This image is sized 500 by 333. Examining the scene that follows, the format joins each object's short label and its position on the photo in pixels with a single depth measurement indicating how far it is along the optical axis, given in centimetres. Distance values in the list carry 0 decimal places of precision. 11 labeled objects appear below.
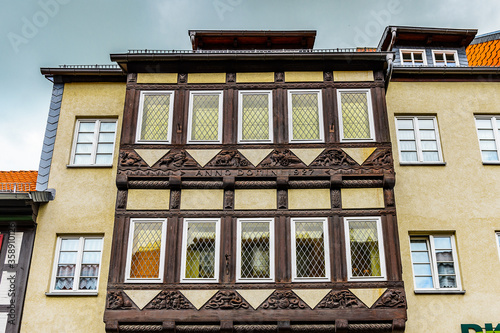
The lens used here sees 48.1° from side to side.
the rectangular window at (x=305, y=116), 1422
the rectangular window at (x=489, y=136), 1488
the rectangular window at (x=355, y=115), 1419
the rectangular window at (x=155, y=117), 1429
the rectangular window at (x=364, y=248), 1290
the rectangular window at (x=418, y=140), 1480
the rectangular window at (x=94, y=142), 1490
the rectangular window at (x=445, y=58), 1720
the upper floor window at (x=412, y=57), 1718
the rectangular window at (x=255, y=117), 1426
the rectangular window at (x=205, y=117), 1427
